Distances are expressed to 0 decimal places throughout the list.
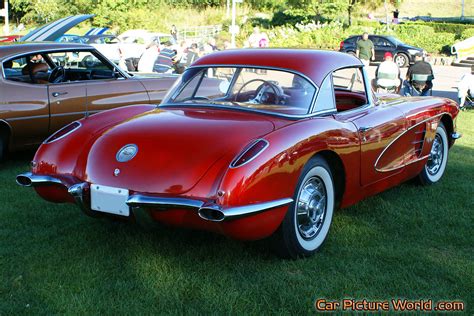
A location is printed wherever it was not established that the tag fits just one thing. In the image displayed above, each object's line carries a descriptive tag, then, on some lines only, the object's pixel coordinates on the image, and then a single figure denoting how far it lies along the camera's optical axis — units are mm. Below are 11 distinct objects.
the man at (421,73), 12000
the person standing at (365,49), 17016
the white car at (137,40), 20639
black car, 24188
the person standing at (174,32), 27372
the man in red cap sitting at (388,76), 11844
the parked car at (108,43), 19675
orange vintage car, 6305
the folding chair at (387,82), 11805
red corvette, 3314
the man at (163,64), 13273
